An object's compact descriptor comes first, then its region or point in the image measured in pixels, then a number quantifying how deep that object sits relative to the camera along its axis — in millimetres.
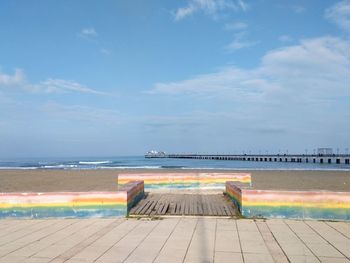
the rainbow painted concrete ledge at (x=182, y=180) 15039
